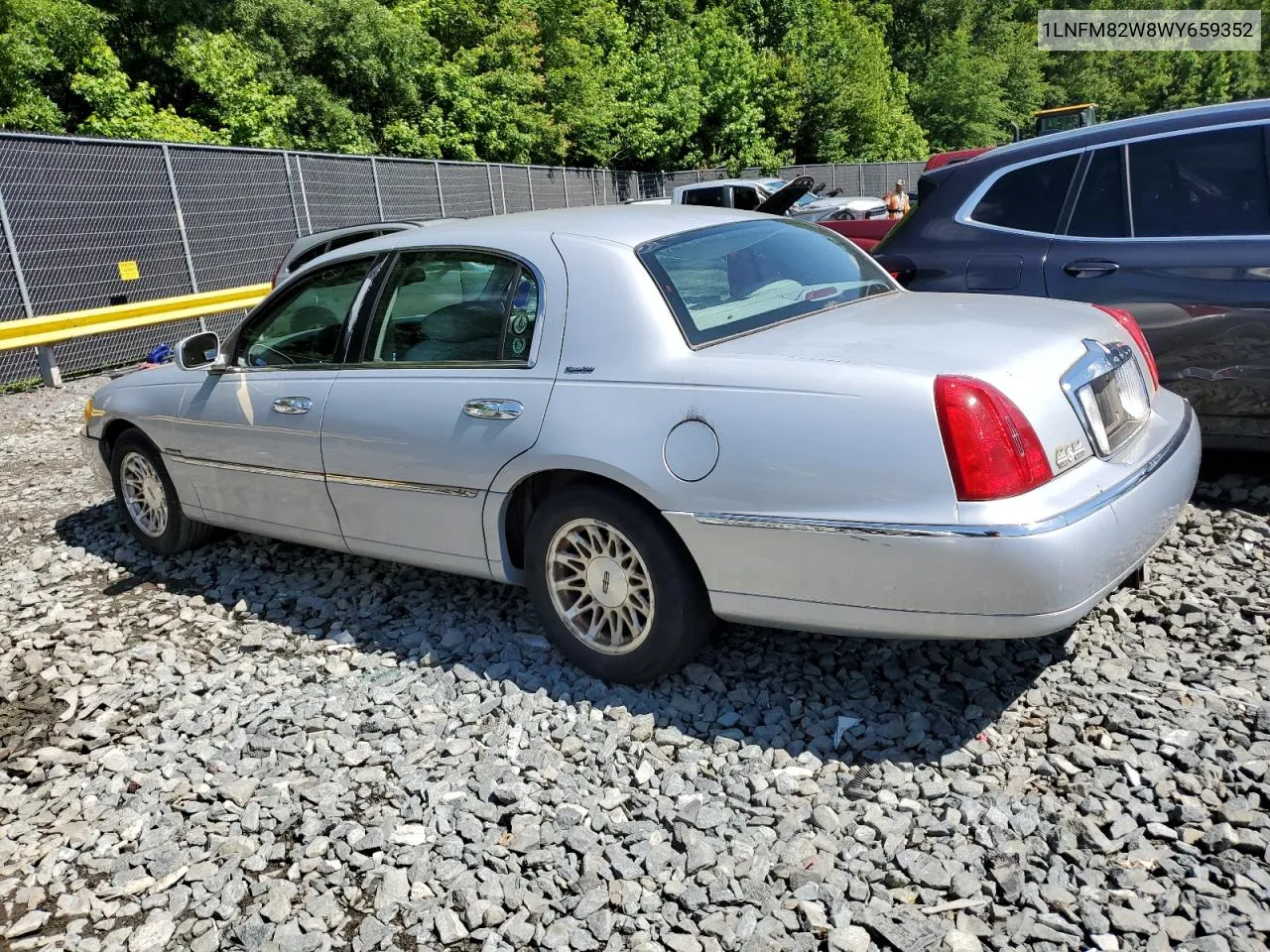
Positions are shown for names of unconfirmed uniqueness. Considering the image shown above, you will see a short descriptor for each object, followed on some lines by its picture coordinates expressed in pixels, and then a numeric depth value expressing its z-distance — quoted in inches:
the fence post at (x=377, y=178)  676.7
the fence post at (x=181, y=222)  492.7
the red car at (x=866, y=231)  302.5
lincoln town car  107.9
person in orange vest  786.8
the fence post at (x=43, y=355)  411.8
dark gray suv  173.9
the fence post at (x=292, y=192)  579.1
